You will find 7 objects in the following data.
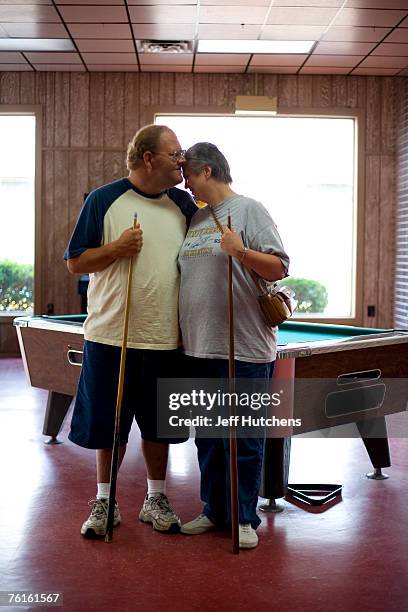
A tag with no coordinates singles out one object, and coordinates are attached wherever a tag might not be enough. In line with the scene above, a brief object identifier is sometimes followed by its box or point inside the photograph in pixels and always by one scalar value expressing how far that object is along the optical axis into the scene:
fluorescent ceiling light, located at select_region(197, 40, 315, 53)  7.02
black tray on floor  3.37
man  2.89
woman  2.79
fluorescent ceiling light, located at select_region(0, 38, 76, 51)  7.00
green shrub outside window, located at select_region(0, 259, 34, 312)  8.42
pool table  3.18
